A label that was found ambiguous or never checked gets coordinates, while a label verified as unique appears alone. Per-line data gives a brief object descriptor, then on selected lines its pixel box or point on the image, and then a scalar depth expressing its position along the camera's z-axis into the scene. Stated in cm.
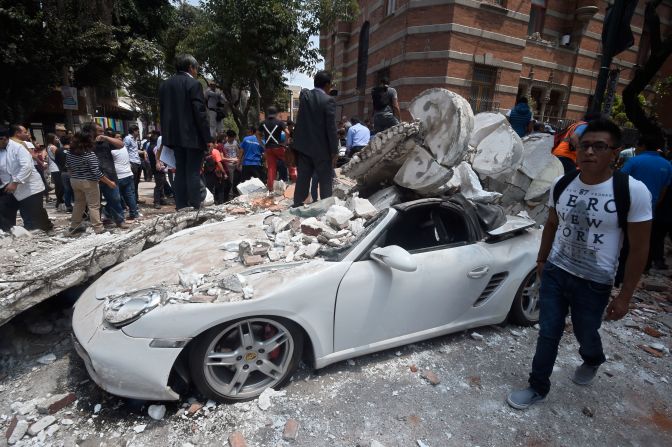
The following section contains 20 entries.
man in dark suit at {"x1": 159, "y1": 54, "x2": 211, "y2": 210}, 410
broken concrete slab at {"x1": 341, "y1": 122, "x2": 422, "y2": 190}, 352
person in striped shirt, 506
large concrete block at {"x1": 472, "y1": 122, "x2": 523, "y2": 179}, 468
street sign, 1152
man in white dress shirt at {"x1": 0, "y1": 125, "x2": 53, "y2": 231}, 448
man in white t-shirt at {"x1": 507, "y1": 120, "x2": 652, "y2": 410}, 197
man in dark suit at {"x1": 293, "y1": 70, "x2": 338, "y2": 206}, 434
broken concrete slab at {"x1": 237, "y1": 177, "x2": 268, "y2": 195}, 644
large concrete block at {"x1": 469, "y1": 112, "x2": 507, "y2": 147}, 481
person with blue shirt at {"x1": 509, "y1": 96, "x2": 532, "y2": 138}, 748
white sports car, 200
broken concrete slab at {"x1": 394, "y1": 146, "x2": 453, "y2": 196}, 326
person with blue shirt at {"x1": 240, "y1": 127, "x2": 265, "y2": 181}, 755
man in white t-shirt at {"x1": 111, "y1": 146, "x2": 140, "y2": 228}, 605
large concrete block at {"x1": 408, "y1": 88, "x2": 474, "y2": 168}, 339
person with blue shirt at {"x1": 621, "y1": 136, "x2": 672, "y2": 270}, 423
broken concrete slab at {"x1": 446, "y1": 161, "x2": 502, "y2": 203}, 347
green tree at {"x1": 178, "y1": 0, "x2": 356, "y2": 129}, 1130
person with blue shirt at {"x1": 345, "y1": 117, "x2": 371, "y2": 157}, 765
